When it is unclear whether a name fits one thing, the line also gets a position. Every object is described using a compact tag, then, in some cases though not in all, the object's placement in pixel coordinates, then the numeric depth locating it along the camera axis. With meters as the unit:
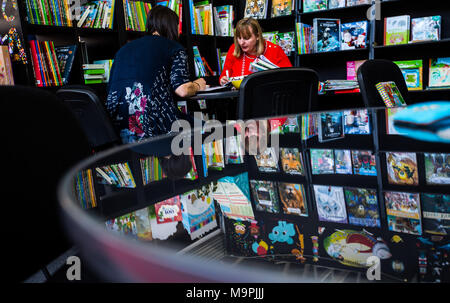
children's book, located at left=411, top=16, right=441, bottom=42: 3.61
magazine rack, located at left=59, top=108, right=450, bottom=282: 0.23
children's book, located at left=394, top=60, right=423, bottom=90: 3.73
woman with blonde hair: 3.56
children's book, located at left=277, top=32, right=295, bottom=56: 4.40
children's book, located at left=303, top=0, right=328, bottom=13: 4.12
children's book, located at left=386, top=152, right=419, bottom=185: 0.52
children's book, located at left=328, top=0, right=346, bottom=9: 4.00
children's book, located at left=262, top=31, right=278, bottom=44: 4.50
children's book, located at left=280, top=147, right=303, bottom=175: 0.58
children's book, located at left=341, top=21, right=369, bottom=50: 3.94
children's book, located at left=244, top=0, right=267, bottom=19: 4.54
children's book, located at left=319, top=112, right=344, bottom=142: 0.86
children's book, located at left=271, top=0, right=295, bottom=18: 4.32
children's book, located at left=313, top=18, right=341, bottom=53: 4.12
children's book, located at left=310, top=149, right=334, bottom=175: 0.58
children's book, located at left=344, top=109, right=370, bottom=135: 0.89
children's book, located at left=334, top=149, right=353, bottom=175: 0.57
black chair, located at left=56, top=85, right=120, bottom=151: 1.71
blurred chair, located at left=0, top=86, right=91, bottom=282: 0.76
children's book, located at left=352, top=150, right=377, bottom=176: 0.56
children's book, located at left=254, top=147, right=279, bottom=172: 0.61
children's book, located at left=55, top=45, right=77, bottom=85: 2.75
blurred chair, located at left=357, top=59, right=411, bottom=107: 1.68
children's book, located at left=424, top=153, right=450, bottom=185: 0.50
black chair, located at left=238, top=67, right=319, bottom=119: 1.59
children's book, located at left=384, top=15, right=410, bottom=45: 3.71
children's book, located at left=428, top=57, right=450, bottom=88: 3.64
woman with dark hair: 2.16
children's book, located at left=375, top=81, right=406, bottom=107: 1.73
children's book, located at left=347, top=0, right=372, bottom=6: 3.85
